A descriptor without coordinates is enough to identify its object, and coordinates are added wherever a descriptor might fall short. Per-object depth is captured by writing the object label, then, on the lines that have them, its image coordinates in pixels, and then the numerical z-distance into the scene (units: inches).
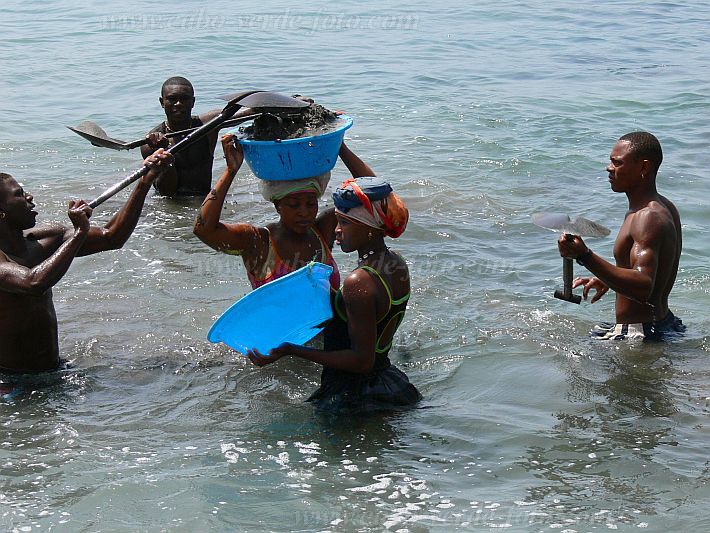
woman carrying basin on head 367.6
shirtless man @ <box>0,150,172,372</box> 373.4
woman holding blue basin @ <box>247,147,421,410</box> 336.8
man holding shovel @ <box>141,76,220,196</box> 653.9
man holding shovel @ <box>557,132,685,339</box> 412.5
